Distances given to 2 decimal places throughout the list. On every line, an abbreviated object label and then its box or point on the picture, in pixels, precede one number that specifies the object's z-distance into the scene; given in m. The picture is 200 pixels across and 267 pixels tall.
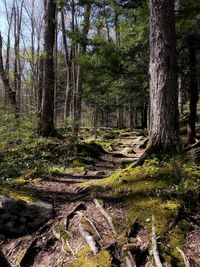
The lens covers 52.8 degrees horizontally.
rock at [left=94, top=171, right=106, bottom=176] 4.73
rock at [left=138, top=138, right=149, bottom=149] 8.94
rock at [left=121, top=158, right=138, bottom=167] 5.06
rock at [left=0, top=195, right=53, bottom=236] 2.93
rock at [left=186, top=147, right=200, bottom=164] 3.98
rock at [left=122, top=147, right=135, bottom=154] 7.88
